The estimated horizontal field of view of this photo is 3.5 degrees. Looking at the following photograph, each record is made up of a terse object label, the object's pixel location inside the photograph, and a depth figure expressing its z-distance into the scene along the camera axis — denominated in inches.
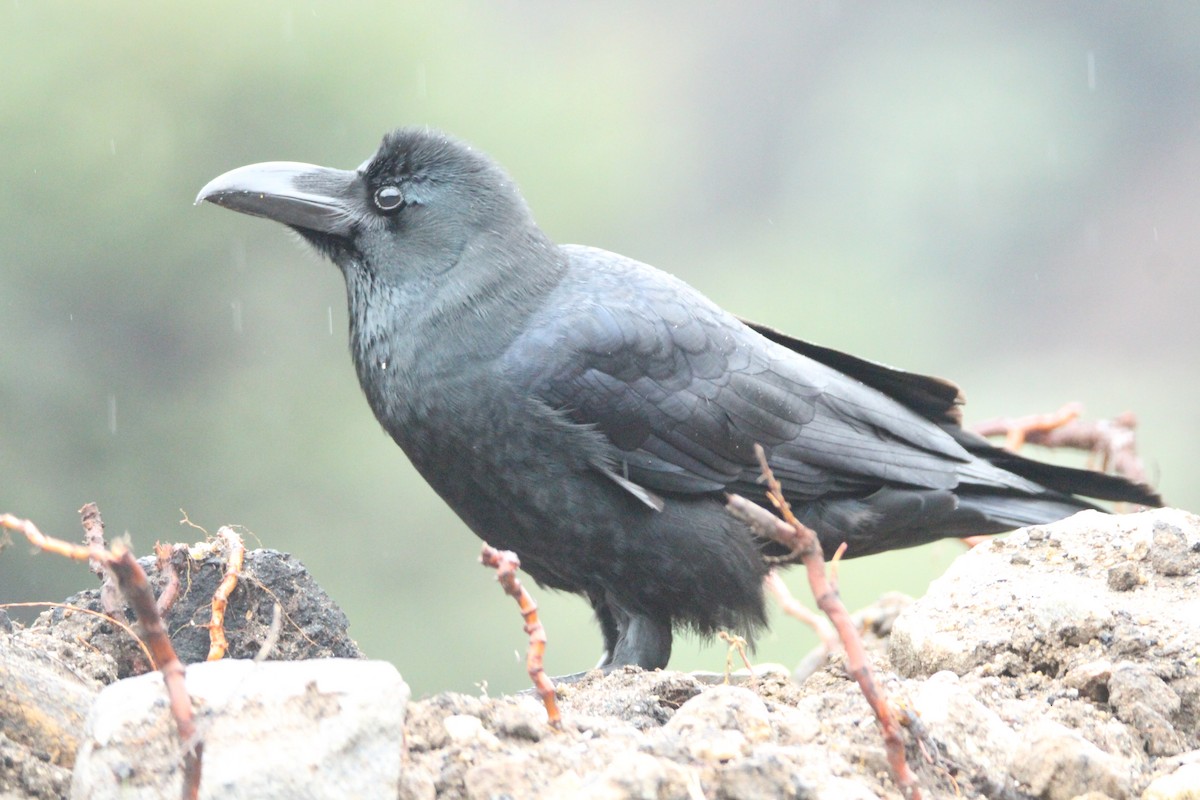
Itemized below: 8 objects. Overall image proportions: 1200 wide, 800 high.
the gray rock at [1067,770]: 335.9
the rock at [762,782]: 324.1
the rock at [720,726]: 335.1
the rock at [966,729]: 336.4
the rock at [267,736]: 304.9
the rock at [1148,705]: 337.7
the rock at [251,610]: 340.0
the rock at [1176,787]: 336.0
